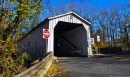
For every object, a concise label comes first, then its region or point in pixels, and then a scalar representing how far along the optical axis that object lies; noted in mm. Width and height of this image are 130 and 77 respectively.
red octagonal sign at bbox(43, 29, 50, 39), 11648
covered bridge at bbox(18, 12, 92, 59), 16708
